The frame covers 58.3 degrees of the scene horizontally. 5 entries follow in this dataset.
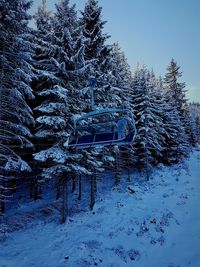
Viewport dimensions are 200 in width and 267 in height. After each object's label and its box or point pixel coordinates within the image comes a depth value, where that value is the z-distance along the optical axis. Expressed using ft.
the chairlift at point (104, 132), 25.53
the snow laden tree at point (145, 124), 67.70
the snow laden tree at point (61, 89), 37.87
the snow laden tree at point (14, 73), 34.40
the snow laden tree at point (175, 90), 104.18
